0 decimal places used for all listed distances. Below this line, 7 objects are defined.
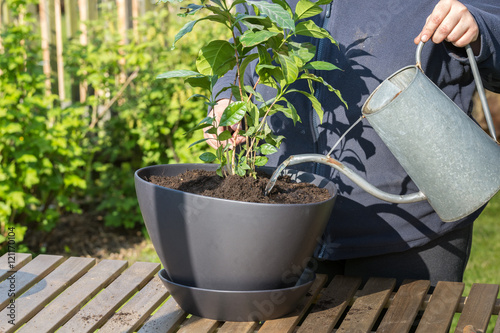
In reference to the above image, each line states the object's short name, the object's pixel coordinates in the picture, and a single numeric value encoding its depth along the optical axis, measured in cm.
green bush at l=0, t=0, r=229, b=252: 364
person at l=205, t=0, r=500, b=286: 208
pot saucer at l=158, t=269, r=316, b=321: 189
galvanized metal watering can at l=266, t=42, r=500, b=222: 186
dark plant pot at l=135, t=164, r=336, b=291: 183
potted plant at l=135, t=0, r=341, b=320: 183
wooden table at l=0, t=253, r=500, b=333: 190
